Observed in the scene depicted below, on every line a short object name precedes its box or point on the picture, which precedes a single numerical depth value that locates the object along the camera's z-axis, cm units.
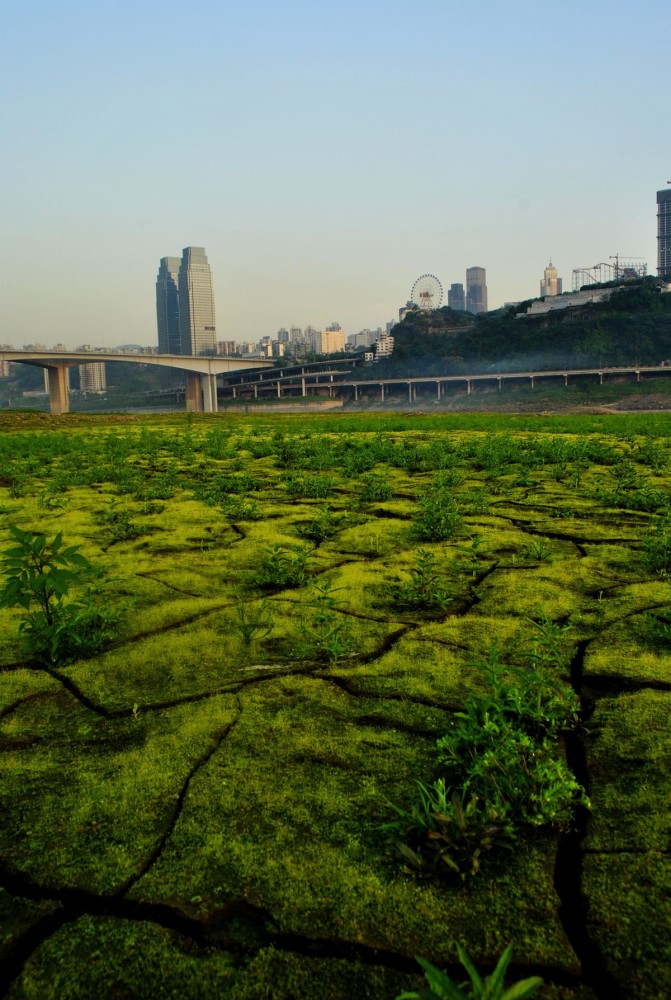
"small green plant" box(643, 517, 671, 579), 413
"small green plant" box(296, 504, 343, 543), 536
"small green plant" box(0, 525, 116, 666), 288
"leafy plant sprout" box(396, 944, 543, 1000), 110
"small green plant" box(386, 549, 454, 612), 355
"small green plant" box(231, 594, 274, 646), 314
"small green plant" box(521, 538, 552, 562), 449
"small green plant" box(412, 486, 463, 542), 517
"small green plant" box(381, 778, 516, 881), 160
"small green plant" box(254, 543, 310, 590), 404
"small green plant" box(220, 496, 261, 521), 618
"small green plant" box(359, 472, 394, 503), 693
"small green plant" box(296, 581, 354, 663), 292
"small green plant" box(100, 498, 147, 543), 554
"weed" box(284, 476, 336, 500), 734
